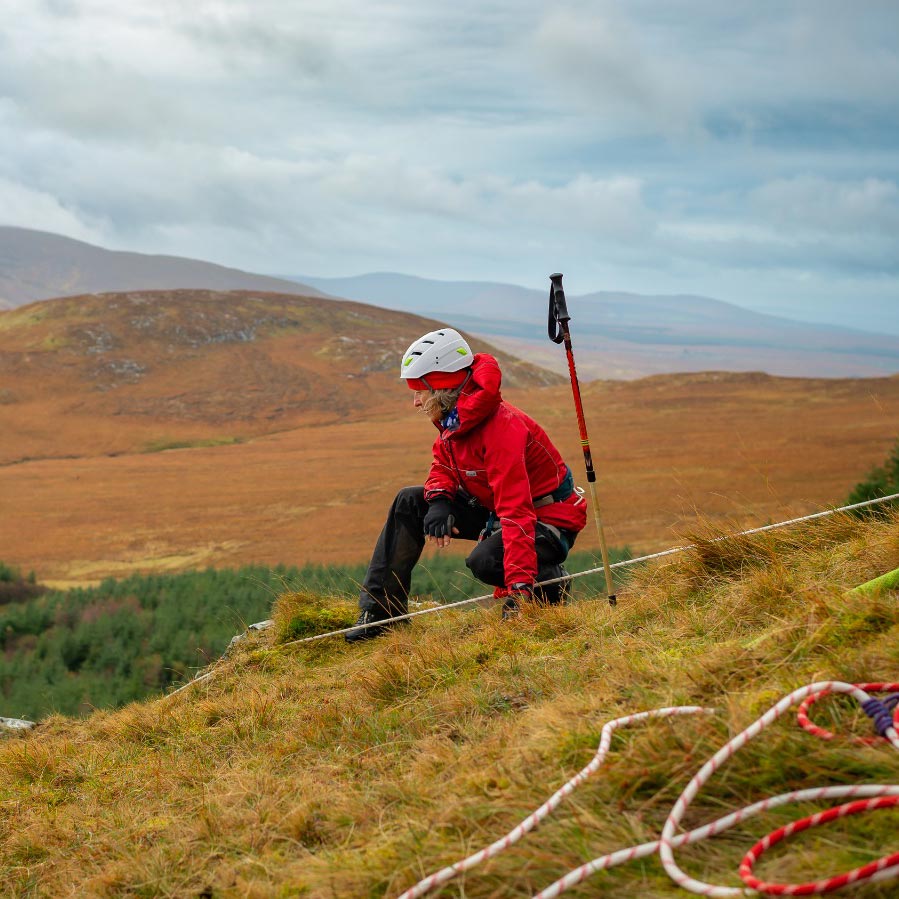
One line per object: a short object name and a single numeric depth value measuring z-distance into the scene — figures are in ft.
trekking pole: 15.64
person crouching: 16.19
